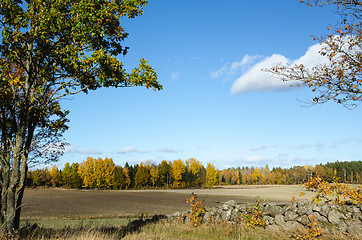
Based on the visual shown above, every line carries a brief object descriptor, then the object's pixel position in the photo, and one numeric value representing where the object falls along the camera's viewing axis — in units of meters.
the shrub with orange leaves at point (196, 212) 15.16
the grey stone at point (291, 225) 13.78
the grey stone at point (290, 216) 14.26
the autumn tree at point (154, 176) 108.06
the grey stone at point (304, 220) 13.66
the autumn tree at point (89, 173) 101.00
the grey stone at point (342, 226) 12.78
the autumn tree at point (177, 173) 111.99
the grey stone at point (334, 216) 13.30
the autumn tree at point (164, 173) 111.02
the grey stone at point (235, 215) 15.90
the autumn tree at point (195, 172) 119.96
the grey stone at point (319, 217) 13.72
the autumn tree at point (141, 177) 105.17
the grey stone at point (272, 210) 15.04
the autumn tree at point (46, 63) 9.07
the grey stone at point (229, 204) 16.78
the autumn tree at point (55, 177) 113.53
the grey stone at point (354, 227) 12.25
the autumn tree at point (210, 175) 123.38
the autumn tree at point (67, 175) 108.94
